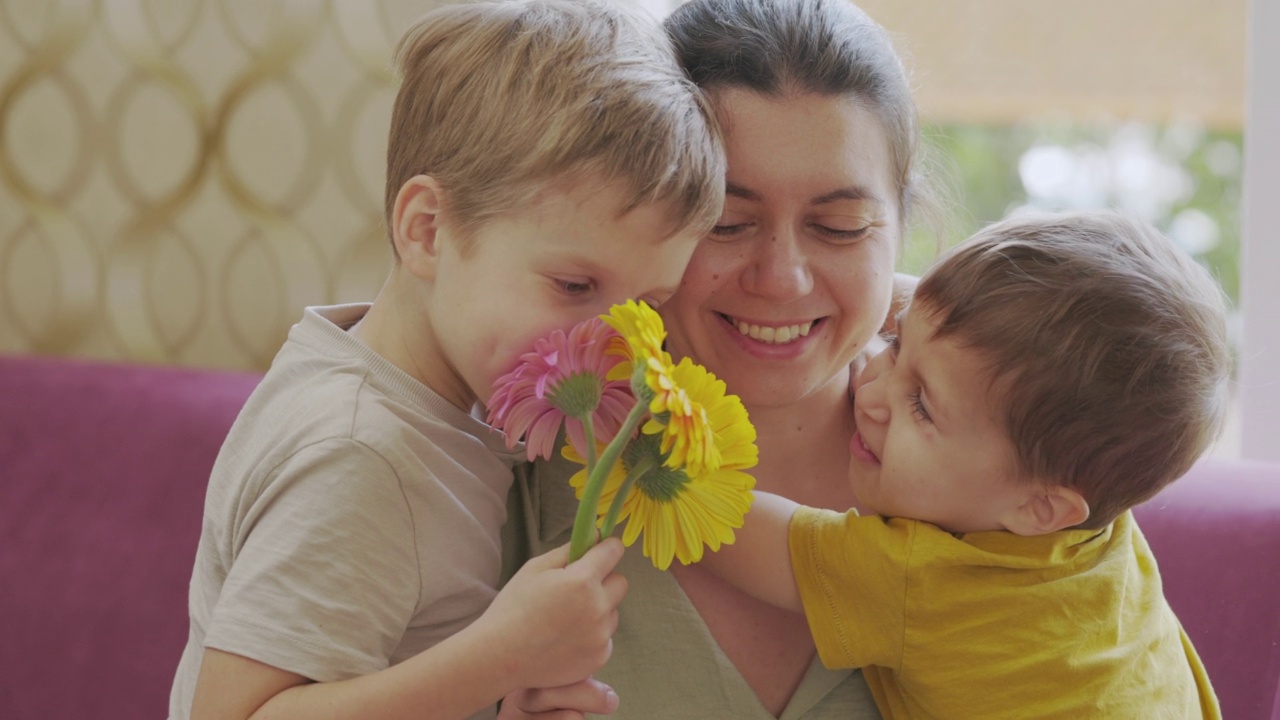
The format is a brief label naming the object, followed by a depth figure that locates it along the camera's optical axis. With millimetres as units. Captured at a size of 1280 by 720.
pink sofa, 1884
